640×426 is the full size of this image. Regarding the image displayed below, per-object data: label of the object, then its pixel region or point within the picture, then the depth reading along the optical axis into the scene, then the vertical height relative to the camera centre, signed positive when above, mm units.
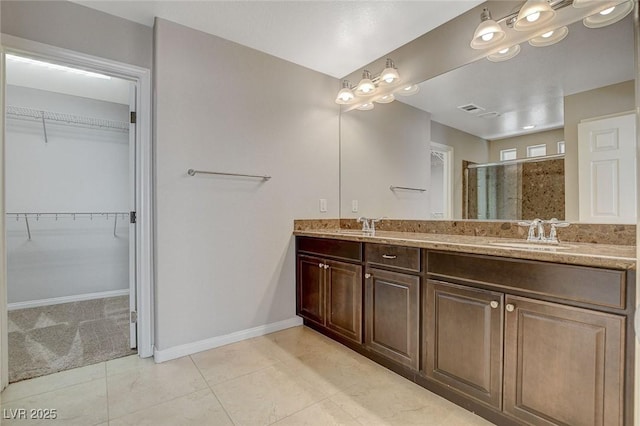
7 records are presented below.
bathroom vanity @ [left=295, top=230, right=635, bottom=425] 1110 -503
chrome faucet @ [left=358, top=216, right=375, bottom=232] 2676 -121
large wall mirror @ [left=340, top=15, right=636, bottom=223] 1601 +527
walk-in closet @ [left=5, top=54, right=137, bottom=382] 2973 +89
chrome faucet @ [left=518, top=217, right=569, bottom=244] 1643 -99
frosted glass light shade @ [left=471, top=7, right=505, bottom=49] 1776 +1037
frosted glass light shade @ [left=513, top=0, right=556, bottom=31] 1617 +1049
